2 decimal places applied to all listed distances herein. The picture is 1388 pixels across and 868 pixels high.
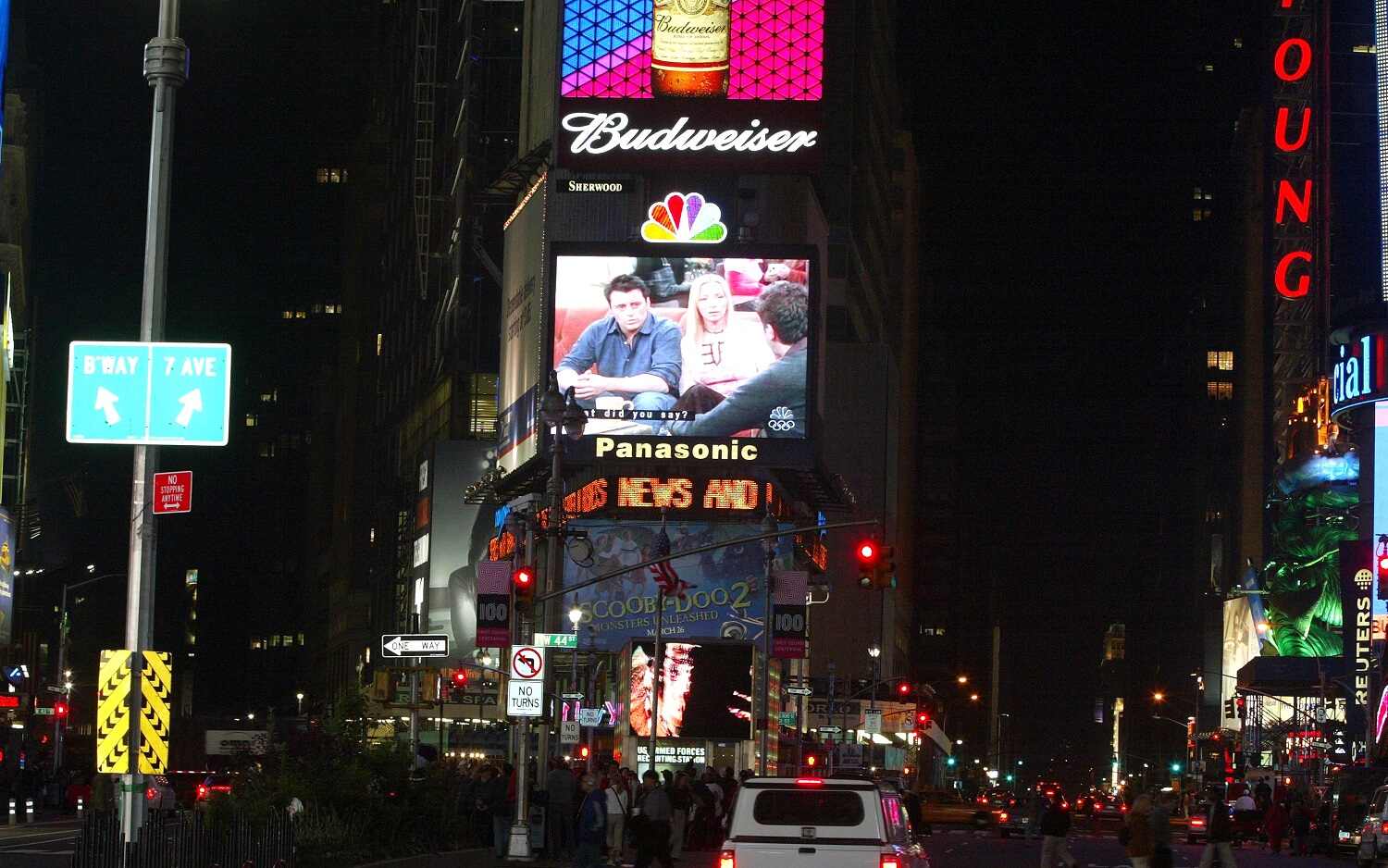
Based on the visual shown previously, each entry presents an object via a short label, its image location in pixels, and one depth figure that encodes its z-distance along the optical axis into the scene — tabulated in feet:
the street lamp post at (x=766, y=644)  185.99
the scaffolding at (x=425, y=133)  440.45
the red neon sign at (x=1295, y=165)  319.06
